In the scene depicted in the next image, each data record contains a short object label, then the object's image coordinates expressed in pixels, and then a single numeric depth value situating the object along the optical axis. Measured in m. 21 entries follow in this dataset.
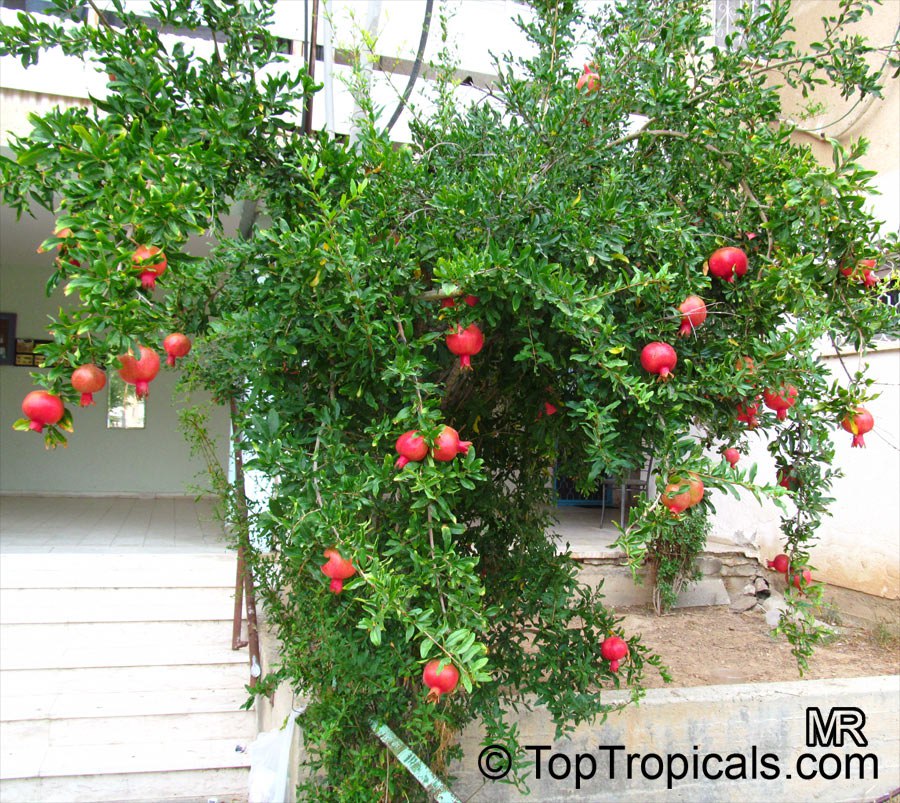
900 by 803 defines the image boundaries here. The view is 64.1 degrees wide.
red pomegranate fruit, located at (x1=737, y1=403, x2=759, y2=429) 1.68
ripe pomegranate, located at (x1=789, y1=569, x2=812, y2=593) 1.89
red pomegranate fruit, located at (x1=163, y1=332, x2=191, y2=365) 1.53
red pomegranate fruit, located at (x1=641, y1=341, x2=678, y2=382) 1.53
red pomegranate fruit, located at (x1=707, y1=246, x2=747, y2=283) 1.71
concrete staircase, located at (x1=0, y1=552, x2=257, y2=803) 3.31
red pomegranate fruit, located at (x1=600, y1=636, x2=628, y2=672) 2.35
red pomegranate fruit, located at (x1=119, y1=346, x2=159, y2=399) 1.25
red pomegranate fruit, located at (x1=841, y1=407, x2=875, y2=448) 1.71
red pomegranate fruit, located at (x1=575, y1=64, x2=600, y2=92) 2.02
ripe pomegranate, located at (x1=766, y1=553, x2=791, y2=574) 1.94
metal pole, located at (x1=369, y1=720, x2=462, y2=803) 2.00
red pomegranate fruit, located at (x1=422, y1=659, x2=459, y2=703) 1.42
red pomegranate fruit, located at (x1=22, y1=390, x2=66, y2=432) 1.16
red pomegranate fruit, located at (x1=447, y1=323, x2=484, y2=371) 1.58
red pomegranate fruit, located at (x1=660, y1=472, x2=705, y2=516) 1.42
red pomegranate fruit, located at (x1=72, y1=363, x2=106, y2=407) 1.16
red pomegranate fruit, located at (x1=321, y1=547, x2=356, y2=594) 1.43
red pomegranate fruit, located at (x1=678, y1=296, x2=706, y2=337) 1.56
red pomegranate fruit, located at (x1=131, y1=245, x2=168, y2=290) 1.17
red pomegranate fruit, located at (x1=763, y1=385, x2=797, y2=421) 1.59
